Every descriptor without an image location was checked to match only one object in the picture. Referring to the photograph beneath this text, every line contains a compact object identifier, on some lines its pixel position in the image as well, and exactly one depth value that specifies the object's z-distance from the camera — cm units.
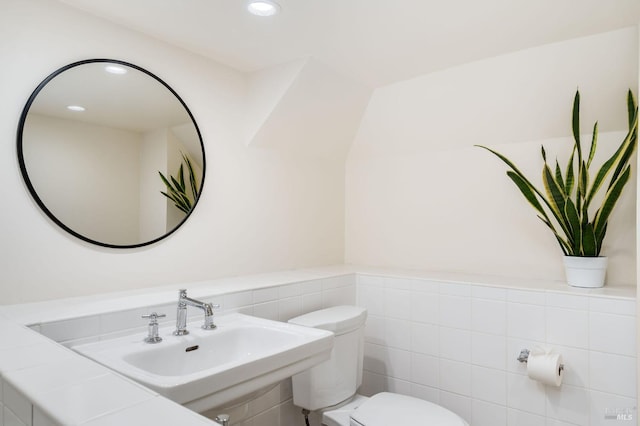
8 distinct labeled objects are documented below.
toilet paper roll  173
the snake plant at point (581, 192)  179
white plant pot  188
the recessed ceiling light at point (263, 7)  161
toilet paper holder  187
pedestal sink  112
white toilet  176
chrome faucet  154
